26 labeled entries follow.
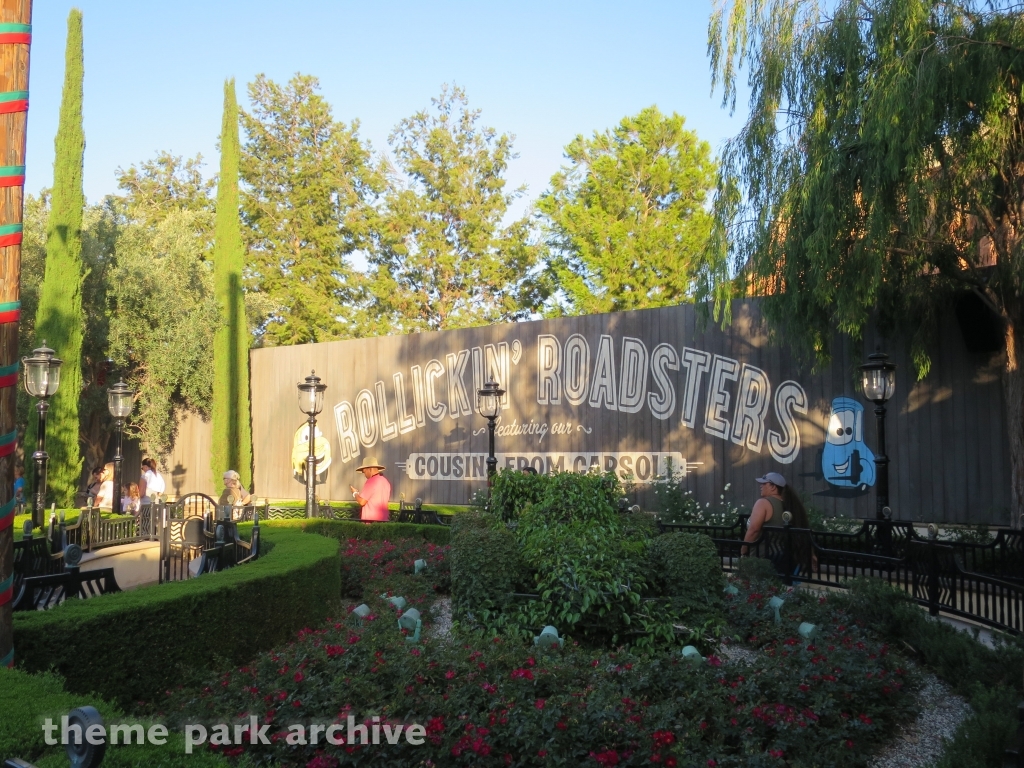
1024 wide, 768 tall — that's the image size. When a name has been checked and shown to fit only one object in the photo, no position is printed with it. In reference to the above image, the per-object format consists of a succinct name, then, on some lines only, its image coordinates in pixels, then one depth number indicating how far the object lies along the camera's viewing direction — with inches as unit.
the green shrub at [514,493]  330.6
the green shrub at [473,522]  308.2
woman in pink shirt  542.3
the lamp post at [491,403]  578.2
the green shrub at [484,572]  262.2
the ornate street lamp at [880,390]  419.5
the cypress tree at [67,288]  898.7
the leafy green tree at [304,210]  1487.5
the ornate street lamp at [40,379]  527.8
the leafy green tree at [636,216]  1242.6
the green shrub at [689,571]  261.9
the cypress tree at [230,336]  1014.4
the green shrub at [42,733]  120.3
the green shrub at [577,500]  302.2
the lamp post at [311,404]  598.0
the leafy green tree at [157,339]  1053.8
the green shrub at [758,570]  360.2
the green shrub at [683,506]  581.3
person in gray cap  405.4
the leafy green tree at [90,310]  1000.2
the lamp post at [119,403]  670.5
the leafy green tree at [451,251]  1448.1
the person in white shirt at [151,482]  758.0
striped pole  177.0
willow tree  423.2
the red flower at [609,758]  162.4
